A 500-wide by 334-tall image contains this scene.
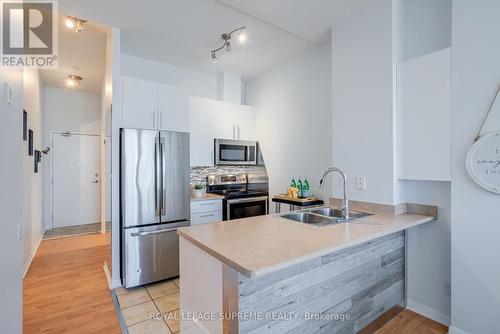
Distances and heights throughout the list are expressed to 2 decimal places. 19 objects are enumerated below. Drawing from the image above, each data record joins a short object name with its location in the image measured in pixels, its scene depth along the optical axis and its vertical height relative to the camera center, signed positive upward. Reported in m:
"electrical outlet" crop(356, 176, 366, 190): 2.37 -0.17
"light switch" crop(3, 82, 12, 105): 1.17 +0.35
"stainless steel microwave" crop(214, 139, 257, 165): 3.82 +0.21
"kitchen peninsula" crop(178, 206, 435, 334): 1.24 -0.68
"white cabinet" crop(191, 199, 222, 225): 3.26 -0.63
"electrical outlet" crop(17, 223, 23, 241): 1.33 -0.37
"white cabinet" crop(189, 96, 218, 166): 3.60 +0.52
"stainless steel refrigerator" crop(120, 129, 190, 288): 2.69 -0.42
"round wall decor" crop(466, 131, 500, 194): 1.66 +0.02
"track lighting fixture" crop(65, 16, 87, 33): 2.57 +1.50
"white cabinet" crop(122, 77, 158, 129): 2.86 +0.73
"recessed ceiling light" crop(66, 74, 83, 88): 4.38 +1.56
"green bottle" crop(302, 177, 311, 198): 3.24 -0.32
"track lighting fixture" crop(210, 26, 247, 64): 2.82 +1.53
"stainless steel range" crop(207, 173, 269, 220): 3.49 -0.43
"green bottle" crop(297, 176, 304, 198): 3.28 -0.29
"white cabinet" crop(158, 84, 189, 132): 3.11 +0.73
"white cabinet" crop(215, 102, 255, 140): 3.88 +0.70
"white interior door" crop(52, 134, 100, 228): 5.12 -0.32
